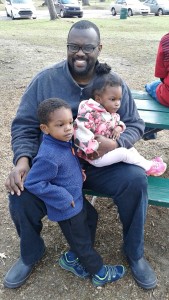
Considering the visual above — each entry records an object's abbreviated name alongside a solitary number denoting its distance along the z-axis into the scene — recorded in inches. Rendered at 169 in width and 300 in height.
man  66.3
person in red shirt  90.6
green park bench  72.5
